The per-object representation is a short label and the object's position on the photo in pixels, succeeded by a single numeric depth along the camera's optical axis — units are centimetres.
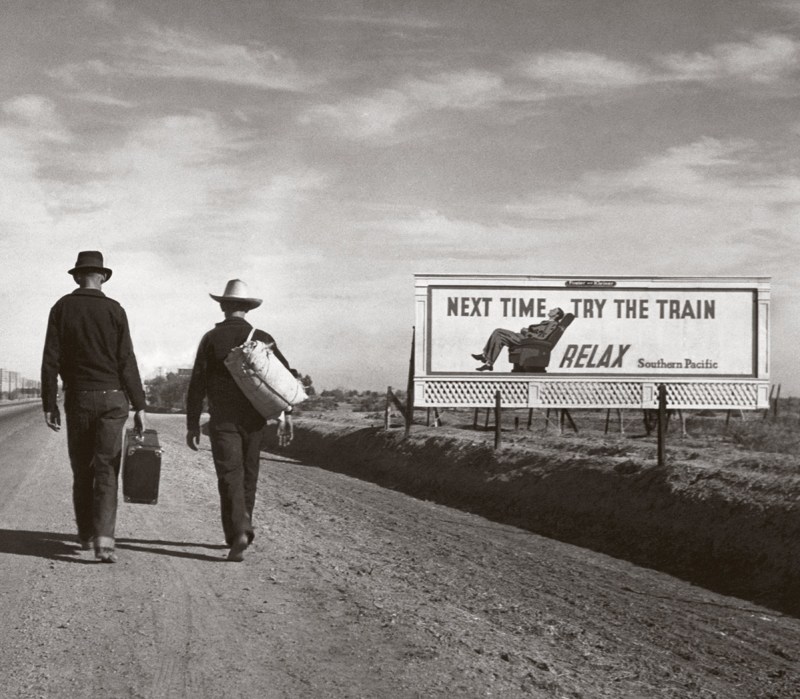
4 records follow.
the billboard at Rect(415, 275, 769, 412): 2516
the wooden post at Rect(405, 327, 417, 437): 2311
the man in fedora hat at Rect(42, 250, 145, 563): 704
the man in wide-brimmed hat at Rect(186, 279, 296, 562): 726
